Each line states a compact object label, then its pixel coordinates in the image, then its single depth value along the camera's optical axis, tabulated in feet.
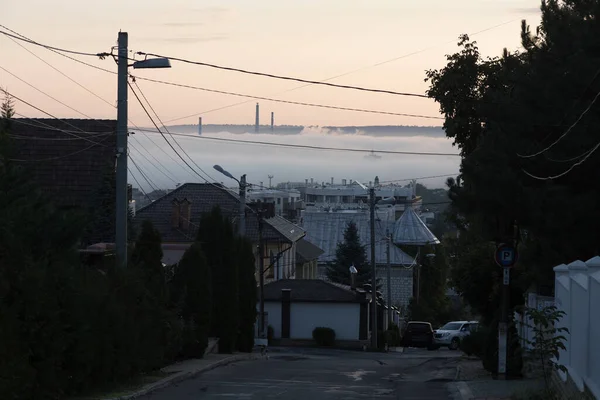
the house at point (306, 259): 232.94
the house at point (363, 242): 293.43
